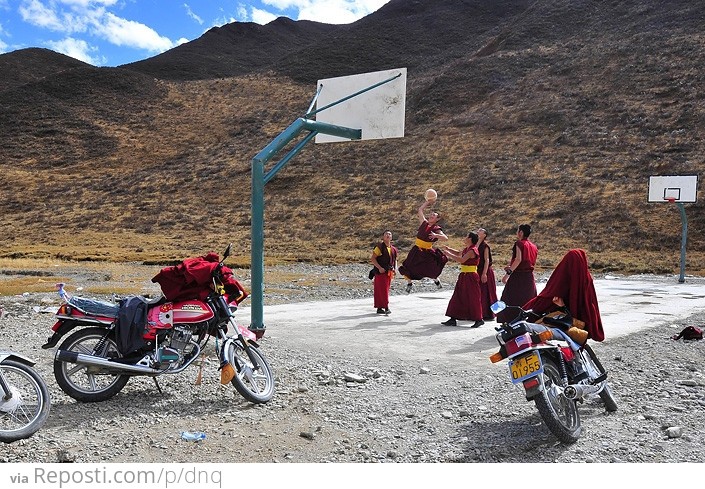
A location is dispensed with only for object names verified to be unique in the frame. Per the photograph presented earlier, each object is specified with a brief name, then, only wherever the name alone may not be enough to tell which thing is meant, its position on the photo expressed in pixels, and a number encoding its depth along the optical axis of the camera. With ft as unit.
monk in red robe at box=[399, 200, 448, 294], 46.01
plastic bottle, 18.69
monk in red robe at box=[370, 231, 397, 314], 43.80
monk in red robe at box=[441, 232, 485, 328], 38.29
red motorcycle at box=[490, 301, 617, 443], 17.93
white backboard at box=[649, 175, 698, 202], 76.89
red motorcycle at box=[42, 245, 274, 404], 21.43
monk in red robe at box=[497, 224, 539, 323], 34.40
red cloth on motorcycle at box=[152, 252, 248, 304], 21.75
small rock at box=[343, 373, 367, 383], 25.69
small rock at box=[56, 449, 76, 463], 16.70
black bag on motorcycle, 21.36
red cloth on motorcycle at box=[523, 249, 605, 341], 20.36
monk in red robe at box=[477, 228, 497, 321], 38.65
